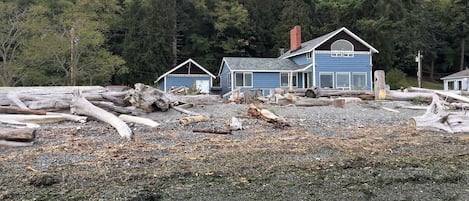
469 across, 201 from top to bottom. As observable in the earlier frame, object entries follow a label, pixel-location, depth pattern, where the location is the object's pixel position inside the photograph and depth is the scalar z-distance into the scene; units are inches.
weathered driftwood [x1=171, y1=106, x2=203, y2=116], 452.4
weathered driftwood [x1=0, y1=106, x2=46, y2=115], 388.5
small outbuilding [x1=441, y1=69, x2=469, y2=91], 1504.6
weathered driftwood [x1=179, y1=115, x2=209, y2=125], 379.5
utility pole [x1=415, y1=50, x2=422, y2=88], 1307.8
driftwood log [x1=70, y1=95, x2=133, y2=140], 342.3
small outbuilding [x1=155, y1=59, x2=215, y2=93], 1295.5
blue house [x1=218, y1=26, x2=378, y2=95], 1179.9
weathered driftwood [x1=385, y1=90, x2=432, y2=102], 610.2
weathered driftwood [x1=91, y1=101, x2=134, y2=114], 433.6
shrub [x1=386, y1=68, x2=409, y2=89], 1362.0
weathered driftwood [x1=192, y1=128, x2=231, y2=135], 330.3
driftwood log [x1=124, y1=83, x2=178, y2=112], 456.8
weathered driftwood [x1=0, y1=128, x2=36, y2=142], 275.7
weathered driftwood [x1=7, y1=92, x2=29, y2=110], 426.2
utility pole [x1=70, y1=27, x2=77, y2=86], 1120.8
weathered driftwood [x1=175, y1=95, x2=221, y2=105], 561.0
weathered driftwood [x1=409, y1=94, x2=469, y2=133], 344.8
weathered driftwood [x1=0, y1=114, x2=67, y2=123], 361.1
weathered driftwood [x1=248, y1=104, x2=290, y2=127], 378.3
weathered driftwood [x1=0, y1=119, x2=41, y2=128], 329.4
